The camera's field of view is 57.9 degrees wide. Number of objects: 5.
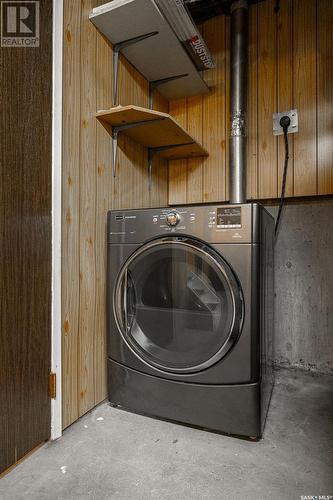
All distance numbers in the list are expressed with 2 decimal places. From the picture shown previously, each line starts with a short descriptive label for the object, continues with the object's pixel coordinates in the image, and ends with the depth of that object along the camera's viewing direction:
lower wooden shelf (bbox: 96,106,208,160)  1.46
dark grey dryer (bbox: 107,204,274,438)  1.18
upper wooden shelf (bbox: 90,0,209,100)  1.41
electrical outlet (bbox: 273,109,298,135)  1.86
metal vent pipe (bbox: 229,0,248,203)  1.85
